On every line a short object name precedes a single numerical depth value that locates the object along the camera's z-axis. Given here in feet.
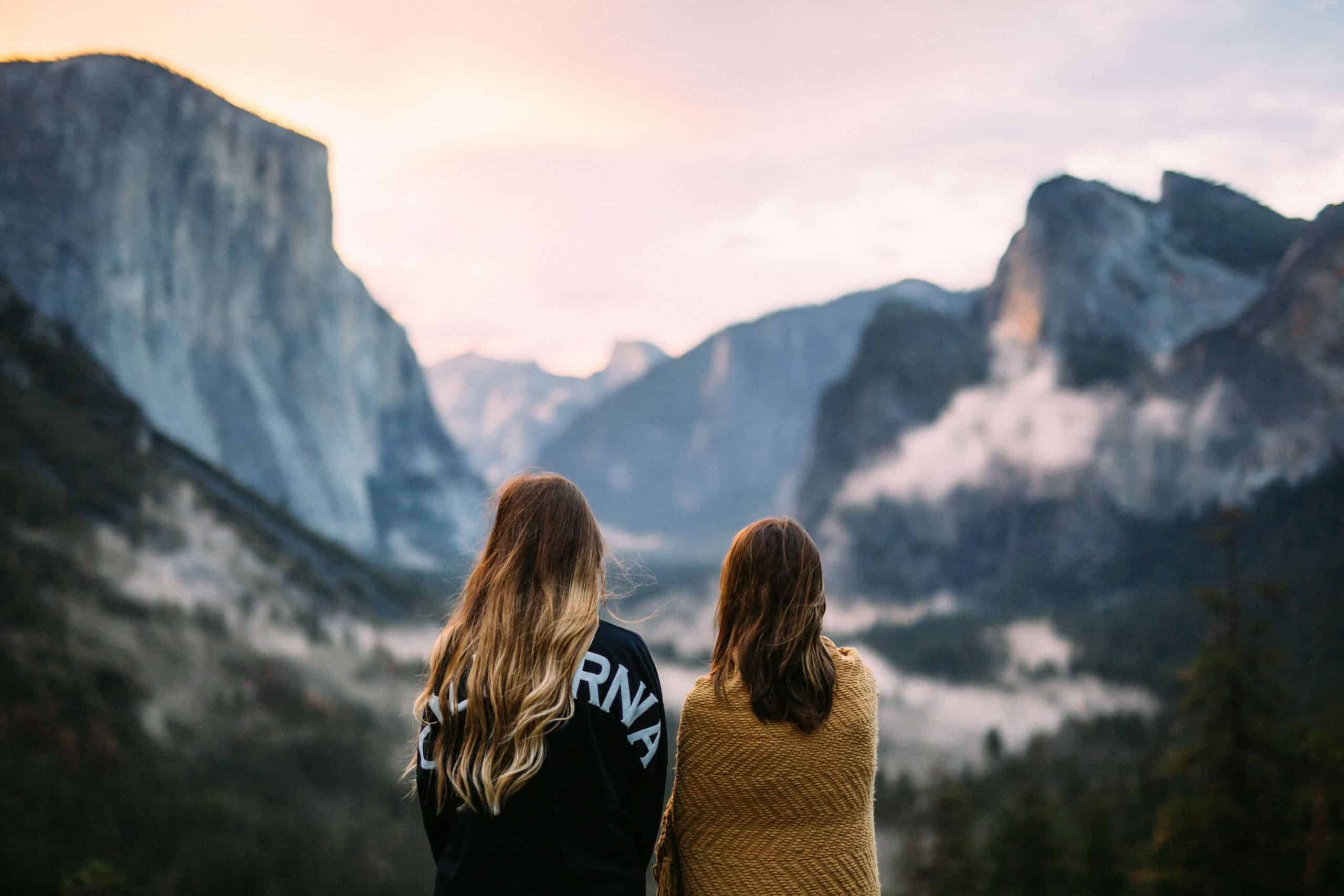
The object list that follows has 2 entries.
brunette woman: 15.64
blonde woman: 14.05
